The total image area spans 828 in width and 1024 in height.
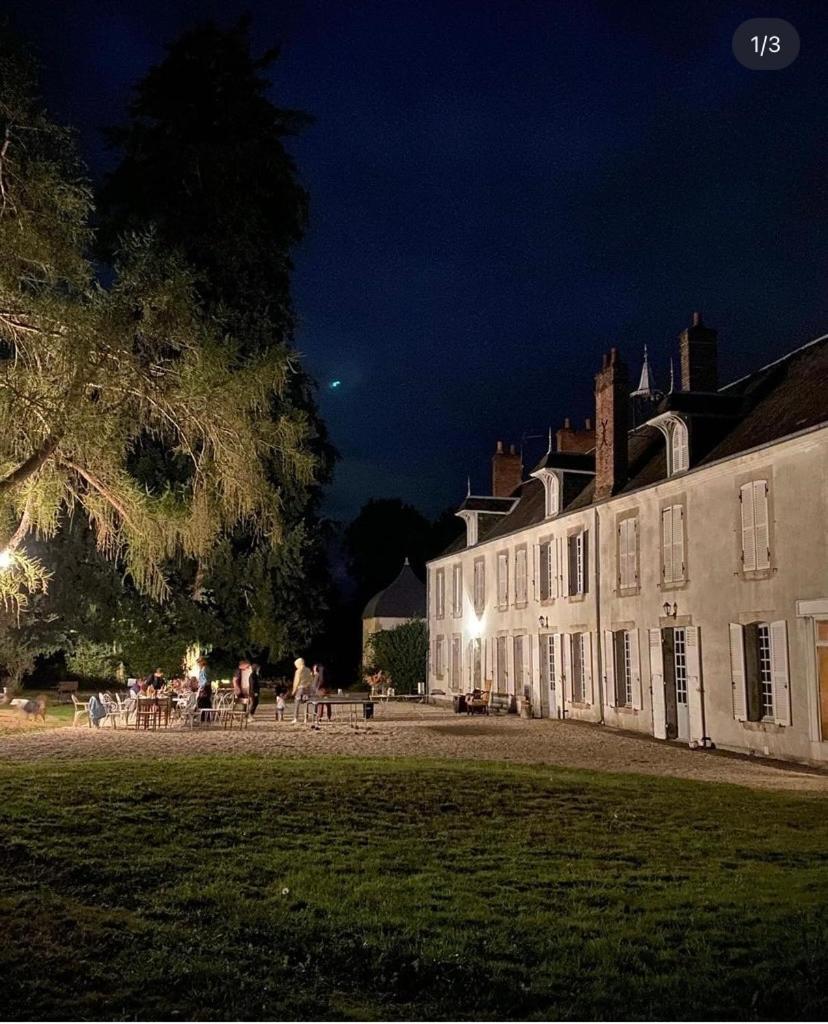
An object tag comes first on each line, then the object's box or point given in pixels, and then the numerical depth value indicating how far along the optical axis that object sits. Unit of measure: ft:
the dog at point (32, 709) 71.61
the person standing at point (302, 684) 75.56
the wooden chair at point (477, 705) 91.30
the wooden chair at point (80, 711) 71.81
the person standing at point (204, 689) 70.90
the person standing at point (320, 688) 78.52
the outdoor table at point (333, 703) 76.79
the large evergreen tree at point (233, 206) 88.22
